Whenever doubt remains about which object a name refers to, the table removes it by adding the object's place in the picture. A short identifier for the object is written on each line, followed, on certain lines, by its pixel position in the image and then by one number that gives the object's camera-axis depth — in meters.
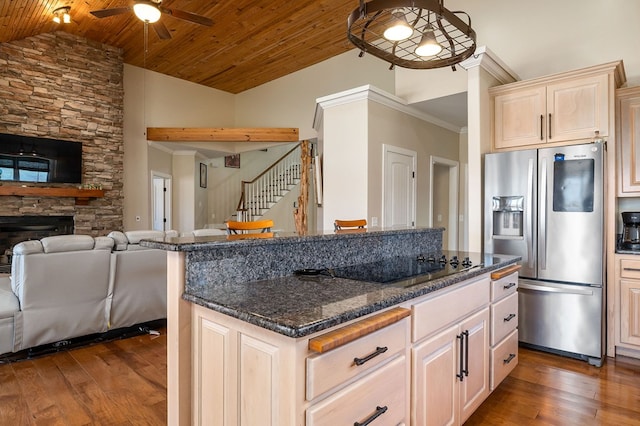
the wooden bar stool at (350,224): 3.05
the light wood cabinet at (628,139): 3.21
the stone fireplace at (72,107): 5.45
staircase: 8.97
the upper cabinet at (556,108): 3.18
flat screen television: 5.42
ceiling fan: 3.61
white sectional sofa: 2.90
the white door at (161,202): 7.87
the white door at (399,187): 4.77
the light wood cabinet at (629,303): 3.05
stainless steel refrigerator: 3.06
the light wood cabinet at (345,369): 1.06
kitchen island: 1.07
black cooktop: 1.73
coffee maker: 3.22
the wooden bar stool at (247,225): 2.26
